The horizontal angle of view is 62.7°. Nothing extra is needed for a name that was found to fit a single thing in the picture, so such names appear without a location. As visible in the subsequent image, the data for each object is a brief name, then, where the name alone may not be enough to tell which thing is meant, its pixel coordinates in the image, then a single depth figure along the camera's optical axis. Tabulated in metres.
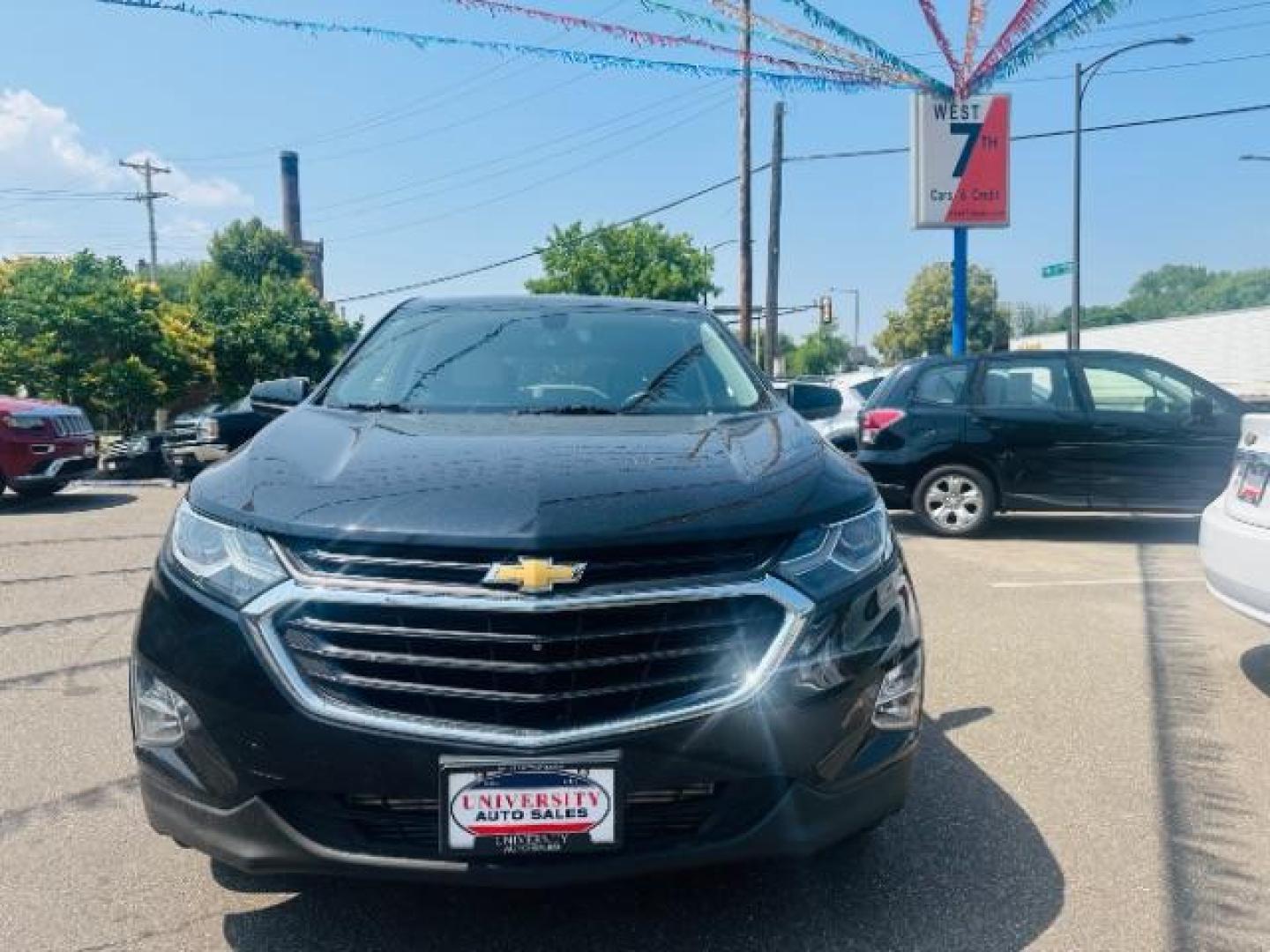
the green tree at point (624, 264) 43.81
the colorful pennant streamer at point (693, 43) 9.87
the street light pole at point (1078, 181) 21.27
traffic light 37.12
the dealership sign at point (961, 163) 13.34
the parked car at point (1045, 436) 8.26
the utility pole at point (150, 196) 52.53
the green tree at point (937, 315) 74.00
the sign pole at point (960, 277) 13.72
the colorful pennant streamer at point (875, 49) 11.16
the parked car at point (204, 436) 13.88
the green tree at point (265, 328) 27.91
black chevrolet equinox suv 2.08
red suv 10.67
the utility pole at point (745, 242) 19.64
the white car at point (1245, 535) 4.05
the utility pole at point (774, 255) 23.91
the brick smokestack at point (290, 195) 58.50
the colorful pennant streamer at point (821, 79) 11.05
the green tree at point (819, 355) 100.38
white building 42.47
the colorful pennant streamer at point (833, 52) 11.36
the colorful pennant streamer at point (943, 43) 11.52
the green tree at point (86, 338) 18.16
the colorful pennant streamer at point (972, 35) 11.79
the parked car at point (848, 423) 11.34
